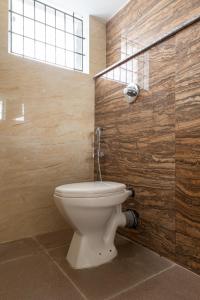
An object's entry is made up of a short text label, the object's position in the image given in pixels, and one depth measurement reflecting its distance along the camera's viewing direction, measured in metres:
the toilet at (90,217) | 1.07
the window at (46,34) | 1.65
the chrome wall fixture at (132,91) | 1.41
